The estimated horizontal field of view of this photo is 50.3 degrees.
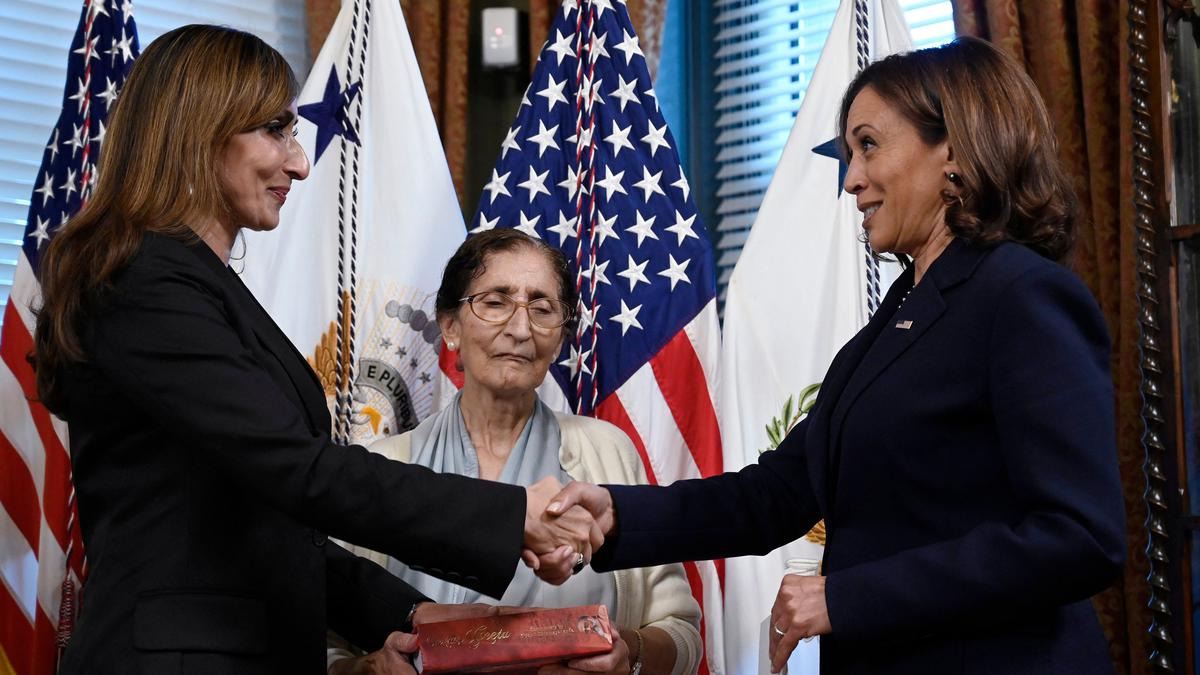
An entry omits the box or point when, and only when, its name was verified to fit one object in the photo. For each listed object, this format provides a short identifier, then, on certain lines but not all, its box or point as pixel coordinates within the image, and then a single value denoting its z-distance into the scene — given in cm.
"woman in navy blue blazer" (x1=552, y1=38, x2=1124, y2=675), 152
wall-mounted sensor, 396
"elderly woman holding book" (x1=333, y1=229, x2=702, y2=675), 260
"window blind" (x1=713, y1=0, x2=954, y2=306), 398
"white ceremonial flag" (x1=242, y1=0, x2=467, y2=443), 330
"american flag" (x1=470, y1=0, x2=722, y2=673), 322
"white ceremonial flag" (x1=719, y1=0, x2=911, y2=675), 298
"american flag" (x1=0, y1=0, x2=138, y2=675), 311
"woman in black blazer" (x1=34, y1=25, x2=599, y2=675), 167
